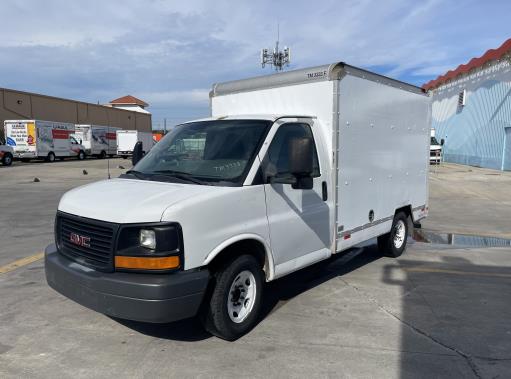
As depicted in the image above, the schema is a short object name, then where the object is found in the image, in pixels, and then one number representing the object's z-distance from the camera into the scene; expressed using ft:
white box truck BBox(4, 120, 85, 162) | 110.42
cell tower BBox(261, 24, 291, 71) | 123.13
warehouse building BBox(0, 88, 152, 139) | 141.49
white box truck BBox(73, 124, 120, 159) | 138.00
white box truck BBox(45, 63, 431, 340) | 11.39
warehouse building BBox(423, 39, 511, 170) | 89.04
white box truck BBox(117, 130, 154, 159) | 143.76
